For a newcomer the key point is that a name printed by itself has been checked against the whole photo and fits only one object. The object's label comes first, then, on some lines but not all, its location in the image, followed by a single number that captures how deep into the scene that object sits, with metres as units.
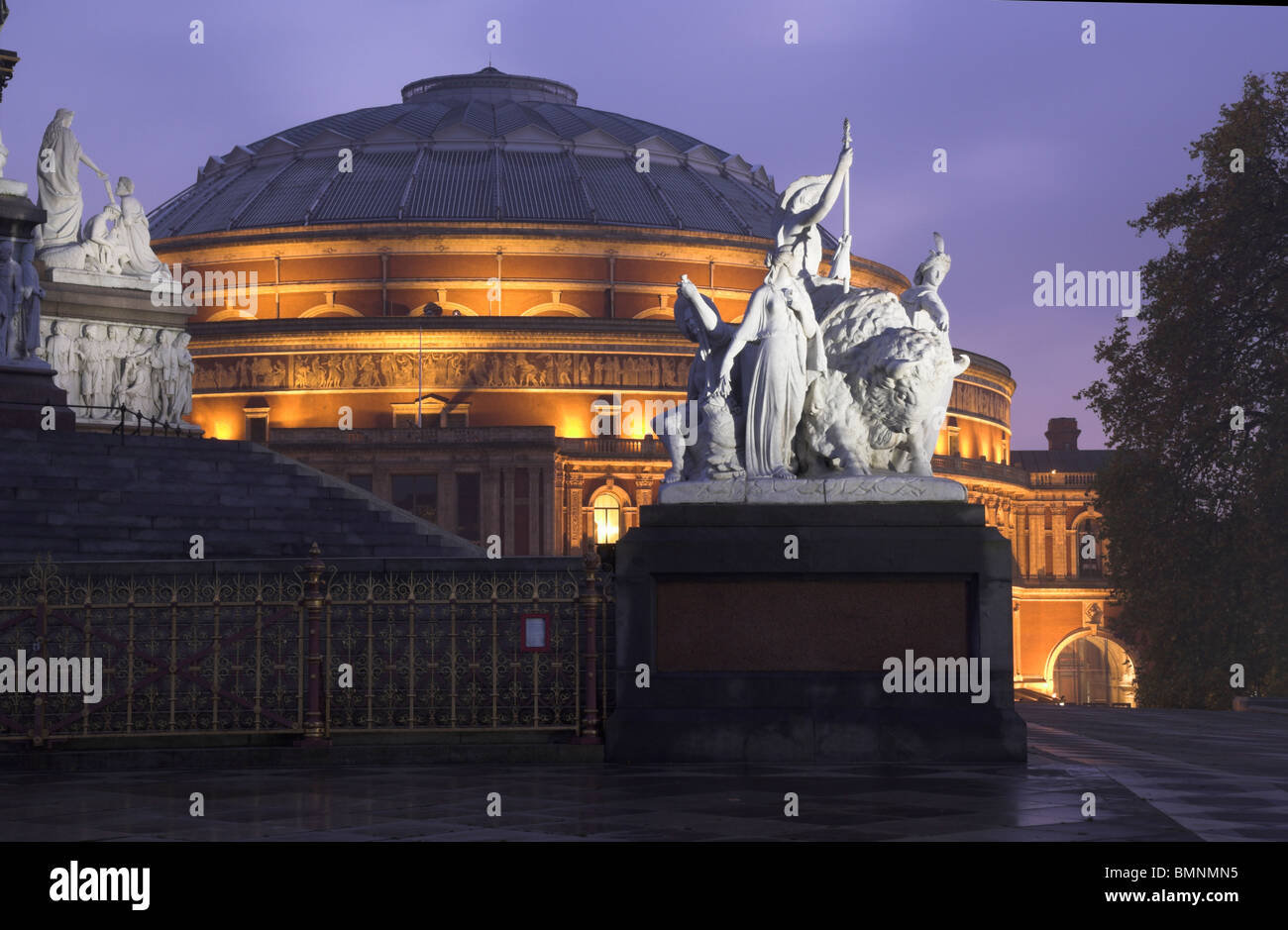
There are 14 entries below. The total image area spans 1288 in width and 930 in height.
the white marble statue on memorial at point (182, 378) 36.09
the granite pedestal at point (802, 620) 16.59
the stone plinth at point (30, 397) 28.45
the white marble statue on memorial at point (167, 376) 35.81
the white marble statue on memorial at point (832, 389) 17.05
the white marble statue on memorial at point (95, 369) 34.72
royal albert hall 62.16
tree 35.56
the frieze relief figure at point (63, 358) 34.47
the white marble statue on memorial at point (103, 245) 35.47
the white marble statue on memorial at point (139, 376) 35.25
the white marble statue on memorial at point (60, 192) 34.81
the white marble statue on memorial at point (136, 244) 36.00
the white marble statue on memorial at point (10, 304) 29.23
